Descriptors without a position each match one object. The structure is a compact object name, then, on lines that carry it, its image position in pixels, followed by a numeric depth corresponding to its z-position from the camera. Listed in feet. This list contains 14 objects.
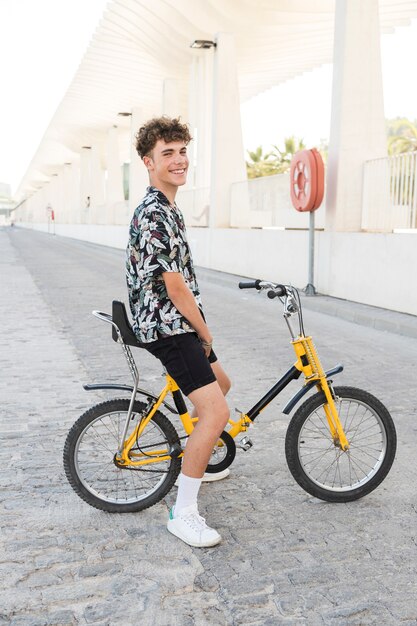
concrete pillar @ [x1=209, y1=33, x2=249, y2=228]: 66.85
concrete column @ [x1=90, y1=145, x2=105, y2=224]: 179.42
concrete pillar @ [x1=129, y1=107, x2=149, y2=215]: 117.19
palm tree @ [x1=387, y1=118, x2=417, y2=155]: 150.86
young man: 9.98
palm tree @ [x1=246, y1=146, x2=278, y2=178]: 238.07
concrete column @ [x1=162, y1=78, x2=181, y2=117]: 97.14
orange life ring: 41.83
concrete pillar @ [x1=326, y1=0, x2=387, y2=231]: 42.09
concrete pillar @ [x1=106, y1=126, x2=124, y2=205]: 154.81
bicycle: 11.10
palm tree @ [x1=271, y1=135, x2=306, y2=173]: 236.43
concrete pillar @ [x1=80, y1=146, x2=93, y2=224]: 186.29
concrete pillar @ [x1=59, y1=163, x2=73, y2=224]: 246.47
